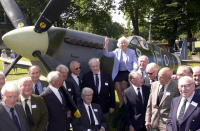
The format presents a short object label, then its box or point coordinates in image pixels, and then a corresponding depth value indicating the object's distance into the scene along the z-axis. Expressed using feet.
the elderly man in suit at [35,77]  11.76
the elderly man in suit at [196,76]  10.57
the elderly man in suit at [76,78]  13.85
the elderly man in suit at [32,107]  9.08
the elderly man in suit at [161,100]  10.34
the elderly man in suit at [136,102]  11.49
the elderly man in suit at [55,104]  9.89
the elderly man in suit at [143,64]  13.48
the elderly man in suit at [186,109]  8.45
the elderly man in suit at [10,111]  7.88
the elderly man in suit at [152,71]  11.79
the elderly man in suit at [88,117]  11.07
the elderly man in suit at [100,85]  13.51
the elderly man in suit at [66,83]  12.65
